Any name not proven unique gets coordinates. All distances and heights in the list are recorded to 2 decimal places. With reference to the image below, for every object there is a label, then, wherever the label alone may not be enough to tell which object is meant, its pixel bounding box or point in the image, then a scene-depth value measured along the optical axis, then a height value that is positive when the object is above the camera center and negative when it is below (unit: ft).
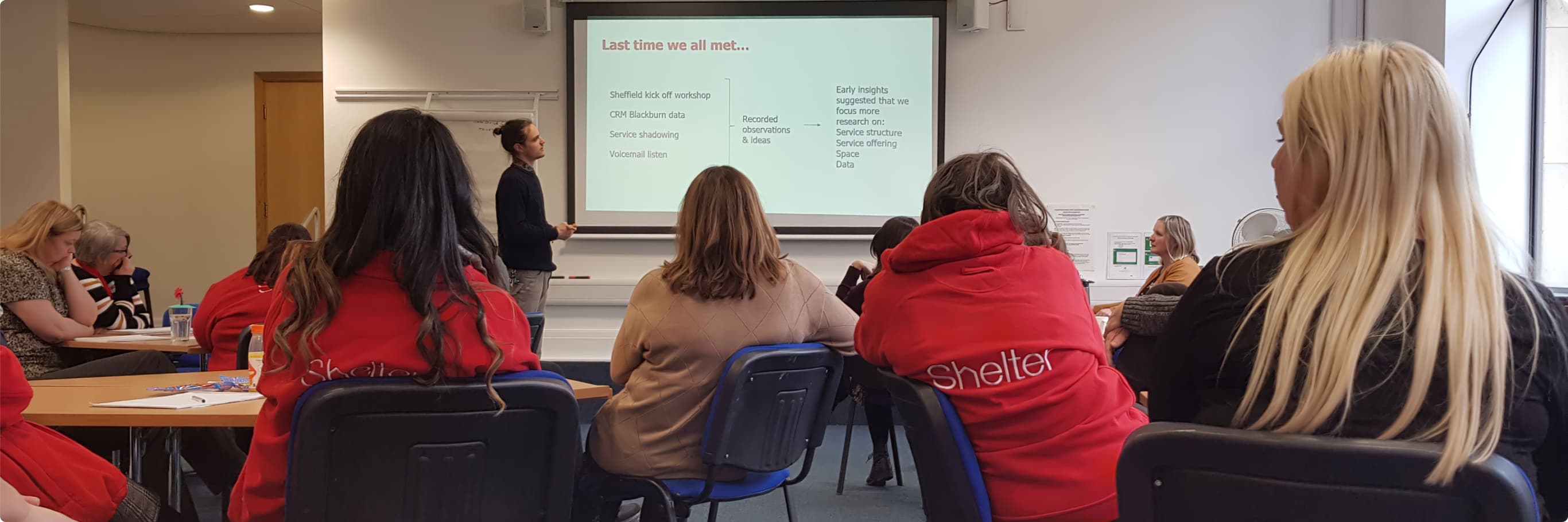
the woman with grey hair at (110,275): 12.88 -0.70
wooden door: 23.61 +2.00
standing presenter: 14.25 +0.11
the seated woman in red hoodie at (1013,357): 4.89 -0.67
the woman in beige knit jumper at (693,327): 6.84 -0.72
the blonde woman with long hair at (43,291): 10.87 -0.76
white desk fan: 15.83 +0.12
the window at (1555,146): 14.12 +1.34
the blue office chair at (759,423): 6.59 -1.43
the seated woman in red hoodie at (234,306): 9.55 -0.81
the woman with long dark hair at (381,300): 4.65 -0.36
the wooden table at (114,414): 5.66 -1.15
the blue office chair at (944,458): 4.76 -1.16
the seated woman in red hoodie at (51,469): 4.66 -1.26
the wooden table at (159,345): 10.78 -1.38
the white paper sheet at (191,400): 6.05 -1.15
